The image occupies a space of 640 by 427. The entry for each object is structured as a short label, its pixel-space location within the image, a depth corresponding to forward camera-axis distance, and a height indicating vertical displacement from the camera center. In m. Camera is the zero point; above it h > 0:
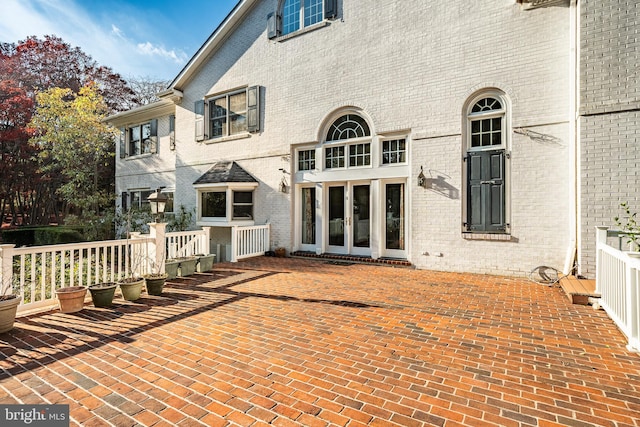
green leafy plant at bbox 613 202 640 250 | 5.07 -0.13
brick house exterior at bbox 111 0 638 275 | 6.68 +2.20
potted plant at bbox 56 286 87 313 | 4.61 -1.23
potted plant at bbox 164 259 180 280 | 6.72 -1.14
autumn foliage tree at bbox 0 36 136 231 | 16.88 +6.14
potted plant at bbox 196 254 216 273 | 7.52 -1.17
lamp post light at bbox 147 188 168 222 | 6.55 +0.22
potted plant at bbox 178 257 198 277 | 7.02 -1.17
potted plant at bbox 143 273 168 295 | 5.52 -1.21
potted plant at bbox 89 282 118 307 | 4.84 -1.23
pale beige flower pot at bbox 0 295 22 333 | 3.83 -1.17
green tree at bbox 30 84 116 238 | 13.75 +3.23
